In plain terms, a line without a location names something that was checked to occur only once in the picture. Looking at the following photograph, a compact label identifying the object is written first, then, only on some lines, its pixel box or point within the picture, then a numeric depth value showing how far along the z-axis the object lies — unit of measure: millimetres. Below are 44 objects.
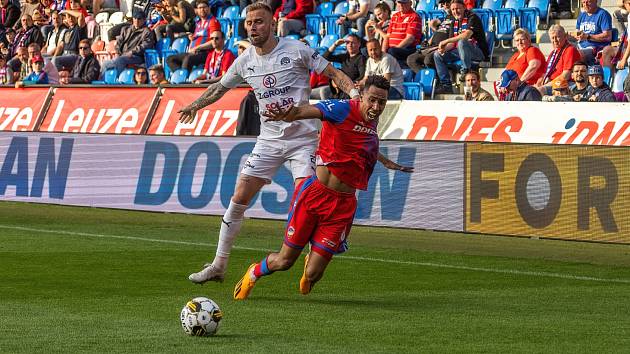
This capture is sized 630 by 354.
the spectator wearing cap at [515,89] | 18578
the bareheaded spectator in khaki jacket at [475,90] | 18922
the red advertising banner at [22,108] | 22766
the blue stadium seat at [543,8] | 21766
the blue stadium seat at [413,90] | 21125
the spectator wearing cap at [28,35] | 30094
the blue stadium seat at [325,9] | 24938
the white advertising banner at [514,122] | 17250
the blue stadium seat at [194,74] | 24453
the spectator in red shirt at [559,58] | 18719
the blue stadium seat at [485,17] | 22109
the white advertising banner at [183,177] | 15328
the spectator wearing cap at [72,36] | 28250
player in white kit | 10883
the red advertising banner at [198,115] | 20797
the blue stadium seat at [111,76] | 26734
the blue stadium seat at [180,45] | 26516
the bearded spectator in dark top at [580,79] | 17984
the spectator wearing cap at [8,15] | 32281
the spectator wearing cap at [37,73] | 26516
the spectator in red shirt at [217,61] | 22719
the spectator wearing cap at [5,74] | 28688
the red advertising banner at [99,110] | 21875
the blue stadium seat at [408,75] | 21703
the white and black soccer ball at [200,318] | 8297
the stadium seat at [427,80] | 21203
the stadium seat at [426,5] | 23516
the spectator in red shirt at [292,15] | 24500
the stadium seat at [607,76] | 19250
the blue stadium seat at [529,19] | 21750
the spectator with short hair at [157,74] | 22594
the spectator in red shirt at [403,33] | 21531
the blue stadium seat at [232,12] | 26781
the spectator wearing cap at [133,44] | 26922
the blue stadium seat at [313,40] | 24062
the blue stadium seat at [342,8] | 24625
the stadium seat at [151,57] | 26984
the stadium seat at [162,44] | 27044
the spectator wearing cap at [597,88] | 17672
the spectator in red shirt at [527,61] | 19359
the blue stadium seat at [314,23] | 24797
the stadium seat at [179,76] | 25012
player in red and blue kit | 9773
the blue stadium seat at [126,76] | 26403
